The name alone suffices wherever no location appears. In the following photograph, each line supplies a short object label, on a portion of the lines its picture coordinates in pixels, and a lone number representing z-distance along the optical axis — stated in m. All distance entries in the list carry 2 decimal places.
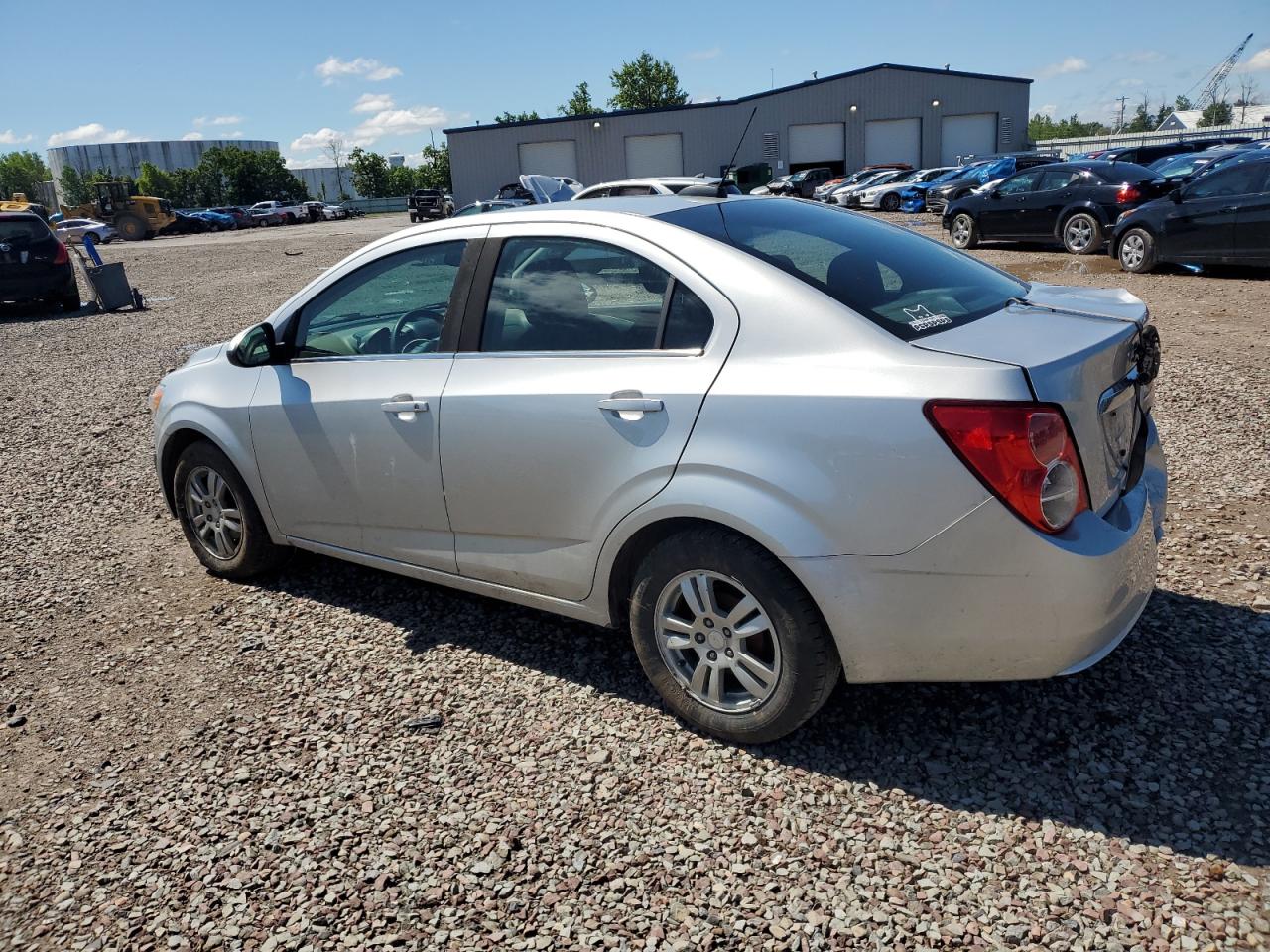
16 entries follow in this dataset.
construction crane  124.58
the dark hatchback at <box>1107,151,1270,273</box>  11.56
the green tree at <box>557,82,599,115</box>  94.56
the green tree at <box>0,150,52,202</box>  126.38
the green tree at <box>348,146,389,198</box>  97.81
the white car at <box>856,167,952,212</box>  34.66
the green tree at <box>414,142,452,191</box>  96.56
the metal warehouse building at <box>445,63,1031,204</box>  52.59
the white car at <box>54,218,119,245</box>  48.77
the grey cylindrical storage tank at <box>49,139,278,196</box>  134.25
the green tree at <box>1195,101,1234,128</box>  89.55
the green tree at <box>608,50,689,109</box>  85.19
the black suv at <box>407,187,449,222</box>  47.19
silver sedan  2.49
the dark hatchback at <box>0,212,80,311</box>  15.09
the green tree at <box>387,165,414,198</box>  99.69
